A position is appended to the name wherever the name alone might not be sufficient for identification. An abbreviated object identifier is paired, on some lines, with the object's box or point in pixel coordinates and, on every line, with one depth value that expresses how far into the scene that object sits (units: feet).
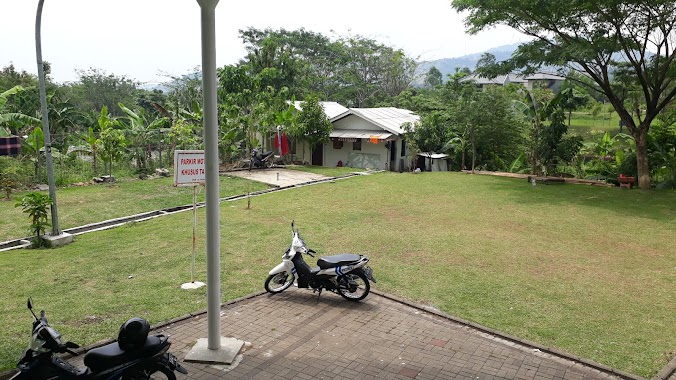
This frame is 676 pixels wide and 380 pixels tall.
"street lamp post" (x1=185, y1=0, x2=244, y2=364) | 15.03
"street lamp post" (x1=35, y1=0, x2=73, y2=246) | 29.32
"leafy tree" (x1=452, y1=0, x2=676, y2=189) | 49.24
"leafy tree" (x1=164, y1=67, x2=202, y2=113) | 76.54
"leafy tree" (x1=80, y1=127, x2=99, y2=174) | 55.47
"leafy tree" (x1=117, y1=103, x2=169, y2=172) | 62.82
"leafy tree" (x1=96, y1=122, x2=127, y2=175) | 55.16
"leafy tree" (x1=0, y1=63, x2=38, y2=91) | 84.47
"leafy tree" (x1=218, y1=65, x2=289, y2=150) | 70.28
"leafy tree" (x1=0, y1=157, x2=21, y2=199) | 45.34
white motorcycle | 21.36
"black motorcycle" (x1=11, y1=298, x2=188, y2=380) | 12.50
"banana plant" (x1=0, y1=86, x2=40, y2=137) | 50.21
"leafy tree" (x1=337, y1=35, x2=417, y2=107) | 133.18
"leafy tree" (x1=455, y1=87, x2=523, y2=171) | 71.31
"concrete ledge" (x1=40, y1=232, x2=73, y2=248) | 32.07
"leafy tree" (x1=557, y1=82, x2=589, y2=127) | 62.01
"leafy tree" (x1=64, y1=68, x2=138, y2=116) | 139.13
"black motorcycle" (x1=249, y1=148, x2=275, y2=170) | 68.69
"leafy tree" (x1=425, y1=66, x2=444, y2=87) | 187.05
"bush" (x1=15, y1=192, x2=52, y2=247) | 31.78
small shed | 80.50
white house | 78.18
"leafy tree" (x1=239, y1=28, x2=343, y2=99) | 106.11
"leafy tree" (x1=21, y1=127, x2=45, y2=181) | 49.52
